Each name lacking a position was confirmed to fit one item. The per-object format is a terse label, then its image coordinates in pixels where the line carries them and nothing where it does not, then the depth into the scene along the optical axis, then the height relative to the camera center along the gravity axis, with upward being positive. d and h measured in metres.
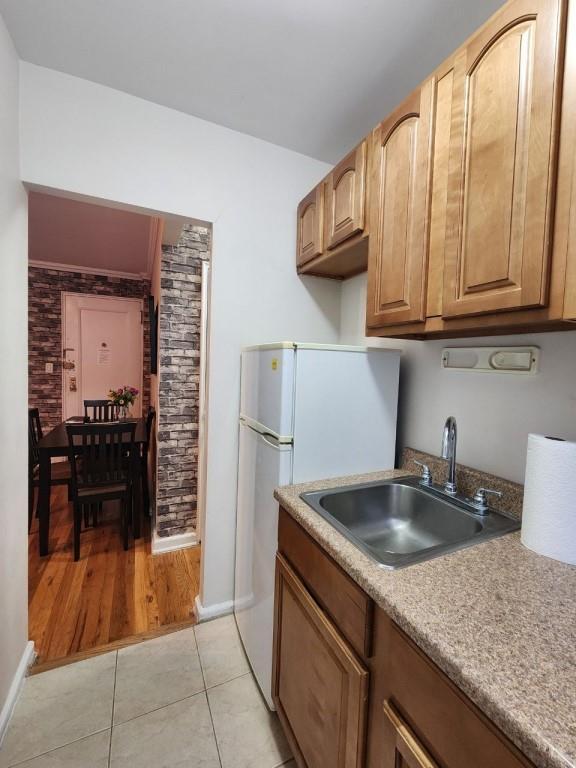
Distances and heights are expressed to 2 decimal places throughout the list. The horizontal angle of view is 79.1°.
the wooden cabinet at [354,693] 0.57 -0.69
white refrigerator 1.32 -0.25
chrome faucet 1.21 -0.28
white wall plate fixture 1.09 +0.04
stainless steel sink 1.14 -0.51
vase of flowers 3.31 -0.35
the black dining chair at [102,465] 2.42 -0.76
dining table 2.41 -0.87
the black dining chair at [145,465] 2.96 -0.90
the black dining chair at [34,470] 2.66 -0.91
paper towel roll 0.84 -0.31
